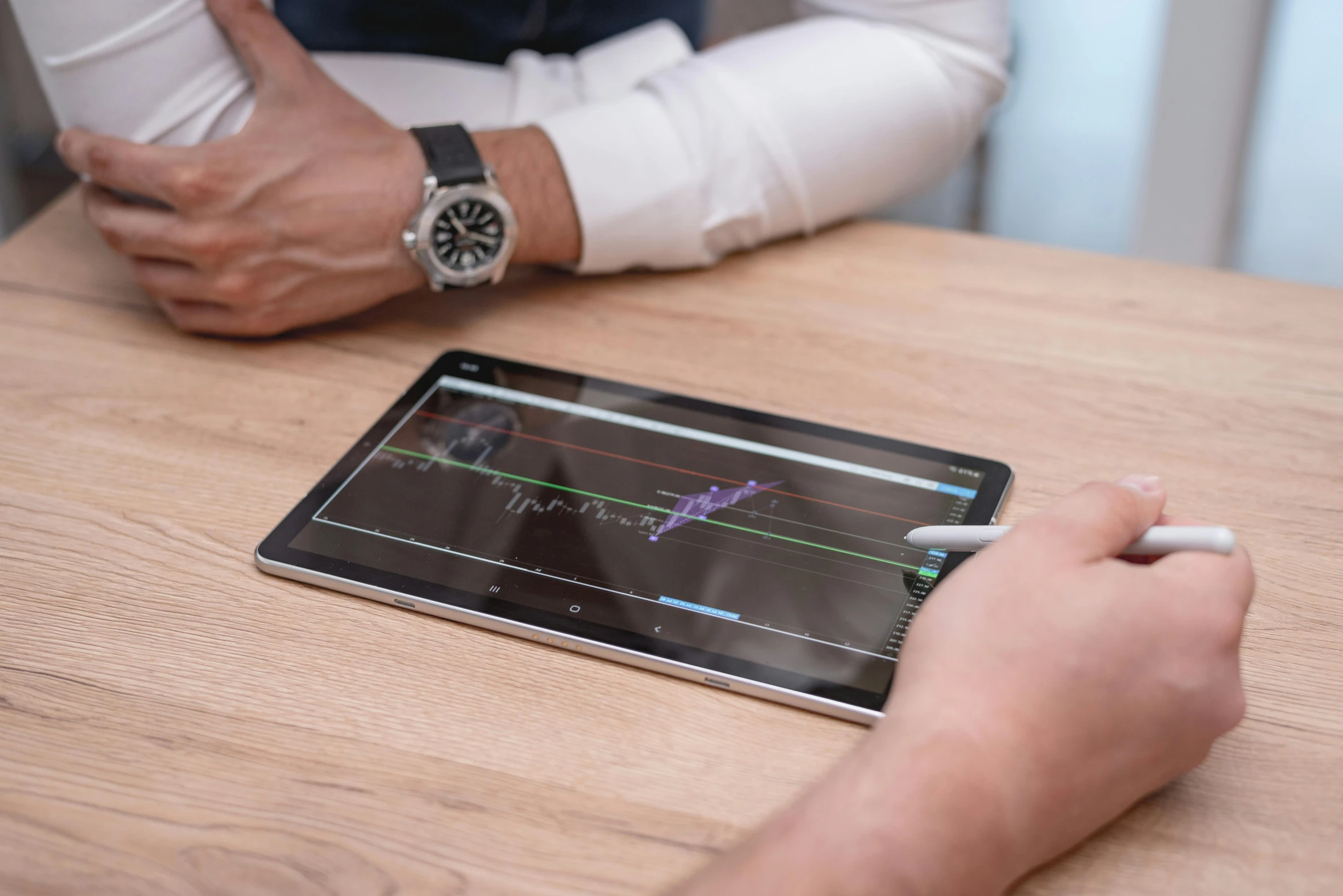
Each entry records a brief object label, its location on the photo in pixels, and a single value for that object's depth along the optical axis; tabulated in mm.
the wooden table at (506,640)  513
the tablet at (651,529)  604
